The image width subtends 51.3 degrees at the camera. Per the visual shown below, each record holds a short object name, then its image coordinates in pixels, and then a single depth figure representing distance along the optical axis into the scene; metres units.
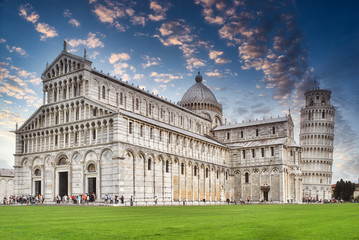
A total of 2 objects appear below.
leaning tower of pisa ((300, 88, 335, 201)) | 110.69
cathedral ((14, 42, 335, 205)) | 46.78
